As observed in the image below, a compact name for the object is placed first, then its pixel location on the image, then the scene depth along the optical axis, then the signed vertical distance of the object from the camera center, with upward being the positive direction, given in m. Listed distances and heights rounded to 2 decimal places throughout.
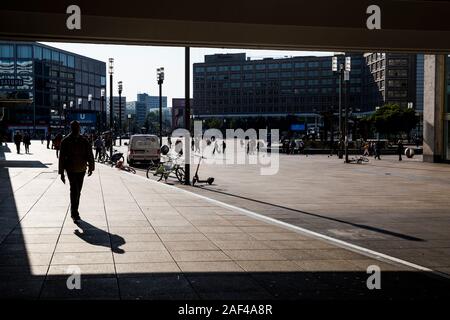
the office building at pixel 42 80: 106.38 +11.56
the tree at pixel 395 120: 89.80 +2.59
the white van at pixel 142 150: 31.69 -0.85
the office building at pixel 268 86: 167.75 +16.00
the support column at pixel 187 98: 19.47 +1.38
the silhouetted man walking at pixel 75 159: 10.69 -0.47
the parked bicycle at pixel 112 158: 28.67 -1.35
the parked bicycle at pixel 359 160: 37.36 -1.71
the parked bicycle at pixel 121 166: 27.00 -1.53
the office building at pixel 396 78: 144.88 +15.33
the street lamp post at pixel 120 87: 47.24 +4.17
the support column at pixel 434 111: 38.41 +1.79
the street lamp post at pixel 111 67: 38.45 +4.81
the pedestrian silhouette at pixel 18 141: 41.78 -0.45
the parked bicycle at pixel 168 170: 20.88 -1.35
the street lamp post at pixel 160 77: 35.94 +3.82
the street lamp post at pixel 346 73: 40.06 +4.98
